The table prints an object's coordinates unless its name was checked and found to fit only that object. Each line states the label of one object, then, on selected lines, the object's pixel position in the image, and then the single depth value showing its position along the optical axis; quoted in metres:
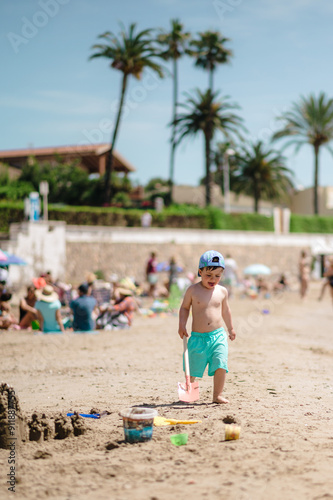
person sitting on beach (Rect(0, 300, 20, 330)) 12.03
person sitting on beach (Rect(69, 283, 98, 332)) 11.28
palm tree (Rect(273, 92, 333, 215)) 41.62
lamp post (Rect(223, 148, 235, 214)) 36.53
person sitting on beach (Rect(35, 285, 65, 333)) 11.09
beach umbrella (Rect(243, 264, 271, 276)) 23.27
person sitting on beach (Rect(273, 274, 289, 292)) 24.89
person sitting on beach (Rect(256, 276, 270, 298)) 23.55
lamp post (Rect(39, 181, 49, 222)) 23.73
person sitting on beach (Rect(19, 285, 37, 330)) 12.05
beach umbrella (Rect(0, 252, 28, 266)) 14.71
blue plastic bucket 4.44
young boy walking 5.62
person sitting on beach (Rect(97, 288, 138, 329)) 12.01
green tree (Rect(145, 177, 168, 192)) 66.32
